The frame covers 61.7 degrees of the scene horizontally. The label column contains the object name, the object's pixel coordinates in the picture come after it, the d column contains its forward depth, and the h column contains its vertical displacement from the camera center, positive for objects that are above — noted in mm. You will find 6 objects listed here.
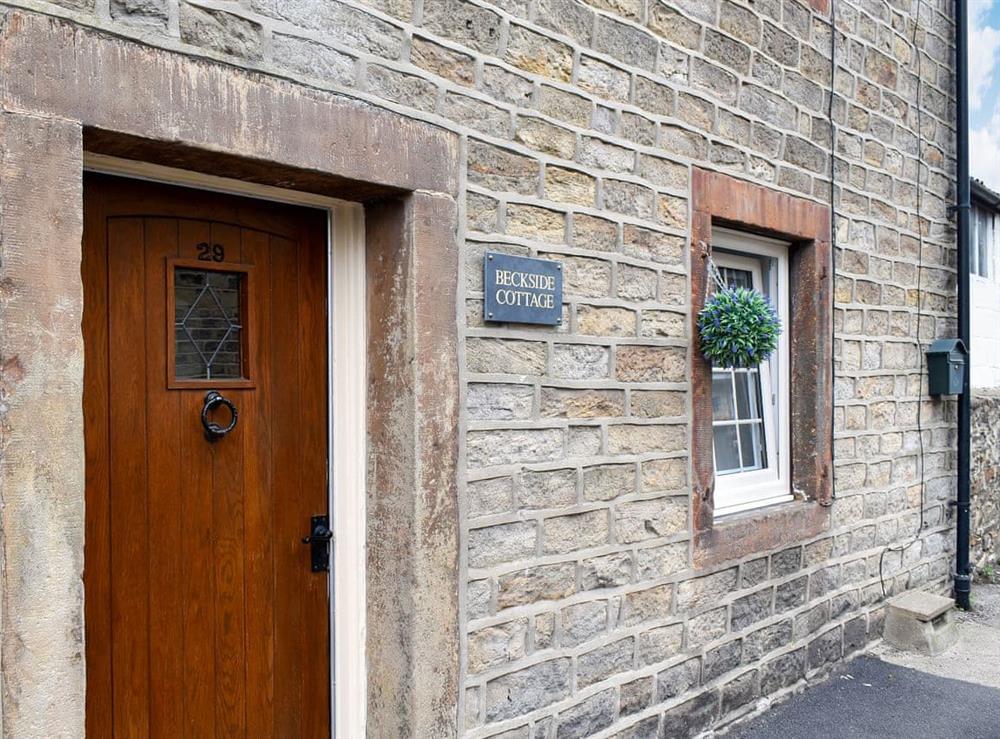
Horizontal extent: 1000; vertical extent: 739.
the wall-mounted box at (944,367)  5539 -27
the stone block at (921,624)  5027 -1595
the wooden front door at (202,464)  2379 -293
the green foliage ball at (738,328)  3588 +161
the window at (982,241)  7586 +1135
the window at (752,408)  4324 -232
